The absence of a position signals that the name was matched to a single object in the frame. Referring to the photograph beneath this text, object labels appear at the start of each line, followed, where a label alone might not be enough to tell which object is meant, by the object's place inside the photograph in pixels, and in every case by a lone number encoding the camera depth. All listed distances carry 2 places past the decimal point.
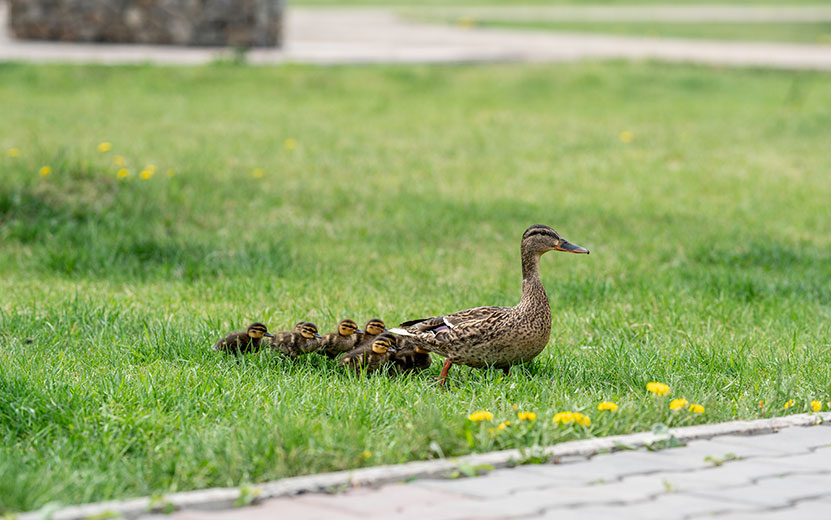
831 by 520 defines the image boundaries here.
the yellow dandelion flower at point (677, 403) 11.00
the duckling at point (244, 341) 13.55
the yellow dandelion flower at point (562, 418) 10.43
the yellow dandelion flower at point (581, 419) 10.51
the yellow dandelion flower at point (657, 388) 11.23
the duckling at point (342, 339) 13.75
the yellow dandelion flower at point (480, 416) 10.44
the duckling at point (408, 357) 13.52
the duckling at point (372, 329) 13.95
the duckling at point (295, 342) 13.71
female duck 12.77
